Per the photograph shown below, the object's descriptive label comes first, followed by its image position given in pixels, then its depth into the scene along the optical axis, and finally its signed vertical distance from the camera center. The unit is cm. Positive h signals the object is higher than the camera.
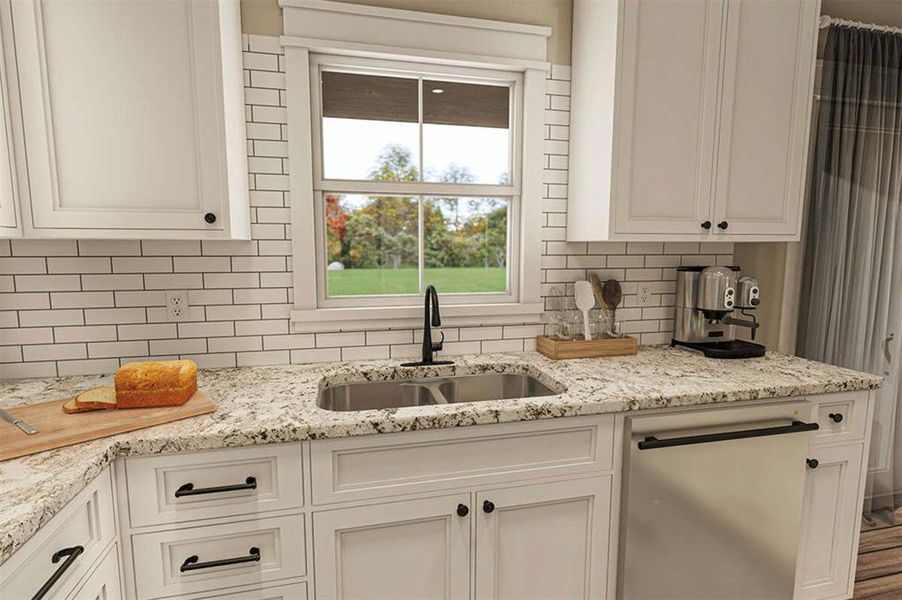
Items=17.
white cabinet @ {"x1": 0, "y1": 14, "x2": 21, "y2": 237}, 135 +17
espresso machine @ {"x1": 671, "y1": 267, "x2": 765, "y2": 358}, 207 -30
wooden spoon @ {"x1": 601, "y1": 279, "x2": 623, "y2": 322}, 222 -25
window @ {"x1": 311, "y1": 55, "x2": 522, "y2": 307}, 202 +23
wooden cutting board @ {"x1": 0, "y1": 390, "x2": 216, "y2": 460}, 118 -49
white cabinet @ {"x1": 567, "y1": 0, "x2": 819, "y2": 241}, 183 +47
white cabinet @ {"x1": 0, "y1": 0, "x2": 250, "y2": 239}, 139 +34
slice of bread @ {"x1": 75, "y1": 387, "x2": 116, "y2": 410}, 138 -46
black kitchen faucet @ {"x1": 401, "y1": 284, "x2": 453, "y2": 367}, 189 -33
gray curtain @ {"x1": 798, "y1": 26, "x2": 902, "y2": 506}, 235 +14
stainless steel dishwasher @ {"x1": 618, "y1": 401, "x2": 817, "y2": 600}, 158 -87
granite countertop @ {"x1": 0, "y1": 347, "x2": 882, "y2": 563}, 105 -50
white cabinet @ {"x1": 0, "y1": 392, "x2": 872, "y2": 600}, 127 -79
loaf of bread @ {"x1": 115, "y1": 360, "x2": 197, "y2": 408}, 141 -43
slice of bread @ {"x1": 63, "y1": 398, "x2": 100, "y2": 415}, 136 -47
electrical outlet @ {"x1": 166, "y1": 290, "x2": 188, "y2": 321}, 185 -26
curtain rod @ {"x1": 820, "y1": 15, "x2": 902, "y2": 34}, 228 +100
